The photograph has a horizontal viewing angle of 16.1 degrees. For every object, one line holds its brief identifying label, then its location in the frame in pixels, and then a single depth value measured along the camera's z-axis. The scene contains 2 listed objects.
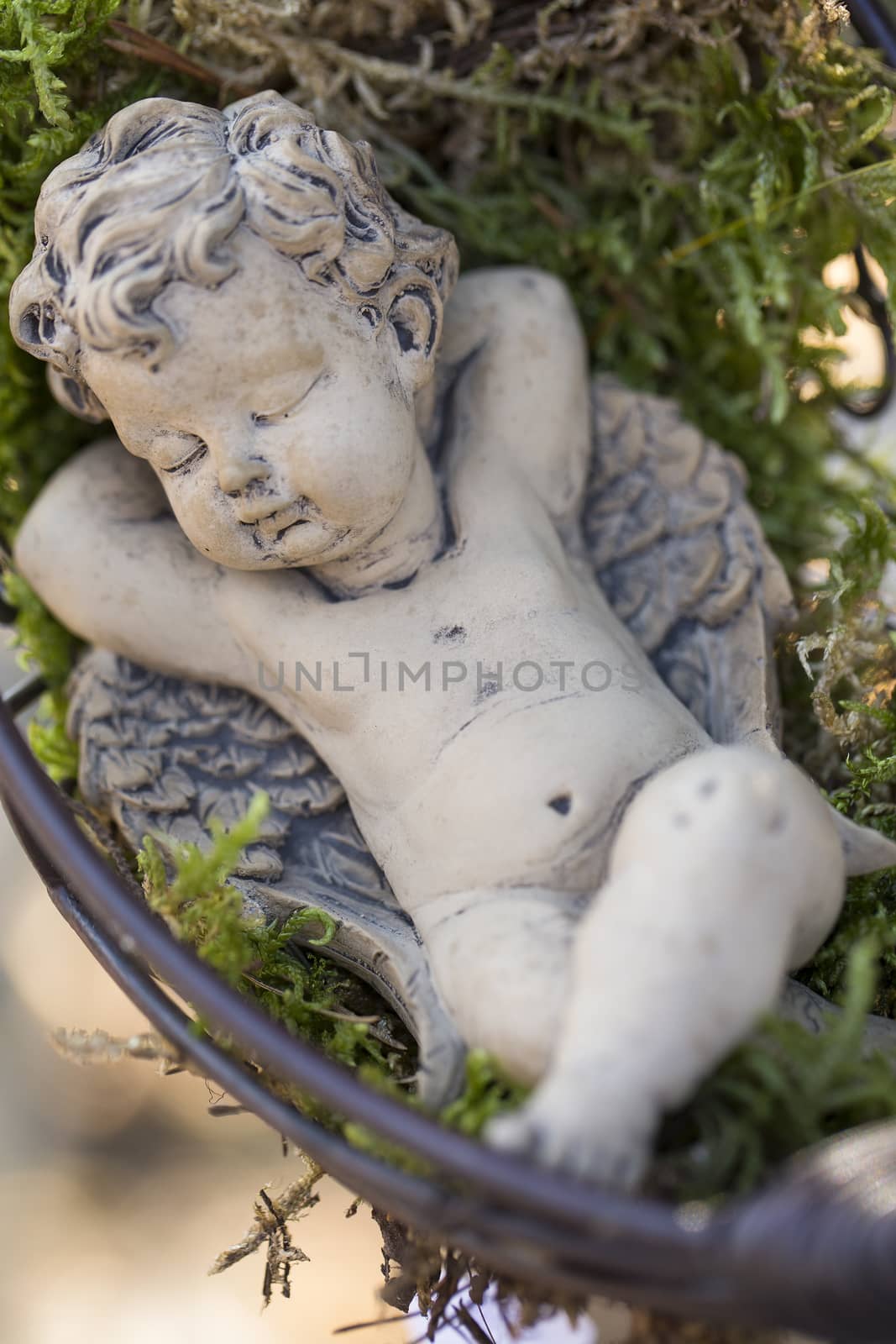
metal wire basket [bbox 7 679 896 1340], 0.29
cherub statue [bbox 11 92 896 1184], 0.30
